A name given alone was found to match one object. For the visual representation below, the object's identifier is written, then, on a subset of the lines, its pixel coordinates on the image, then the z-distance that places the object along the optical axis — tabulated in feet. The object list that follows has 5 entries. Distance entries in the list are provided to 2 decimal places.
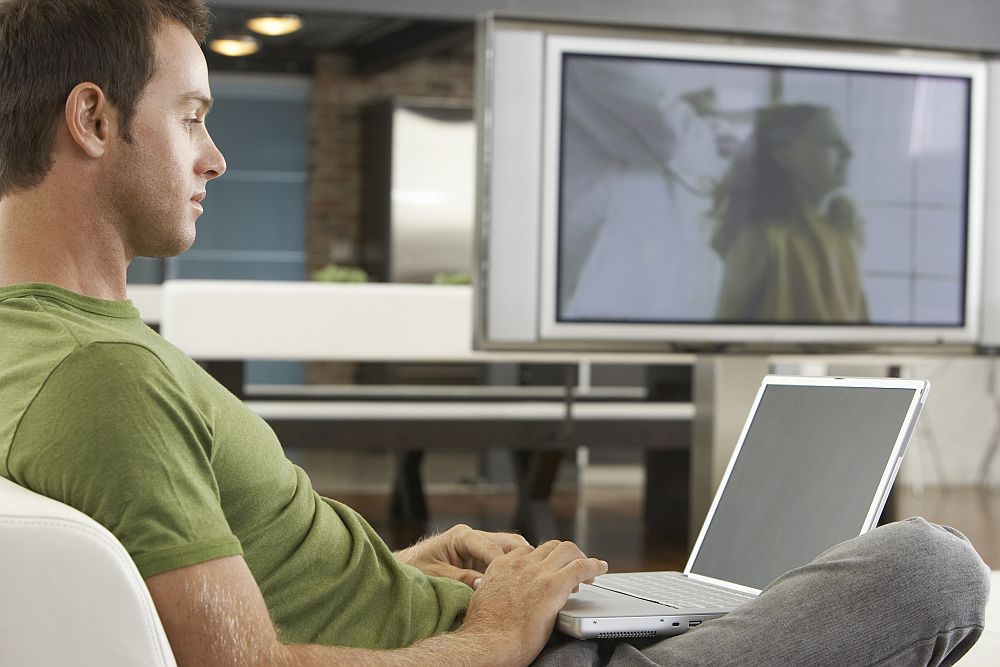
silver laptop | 4.89
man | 3.49
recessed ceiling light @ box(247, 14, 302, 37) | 24.17
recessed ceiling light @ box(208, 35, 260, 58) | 25.40
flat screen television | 8.89
